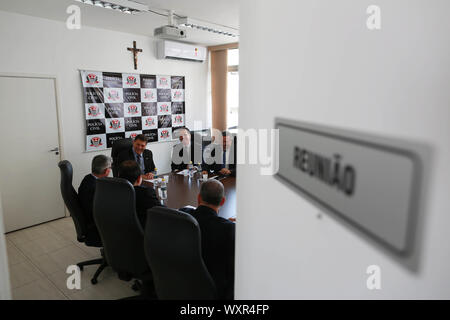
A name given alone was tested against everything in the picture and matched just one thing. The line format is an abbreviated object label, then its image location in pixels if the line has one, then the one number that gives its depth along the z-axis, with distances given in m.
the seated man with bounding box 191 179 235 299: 1.82
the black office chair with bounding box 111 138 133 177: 3.98
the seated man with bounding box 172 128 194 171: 4.26
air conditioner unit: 5.15
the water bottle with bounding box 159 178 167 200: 2.91
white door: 3.76
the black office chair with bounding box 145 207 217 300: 1.53
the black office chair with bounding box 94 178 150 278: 2.07
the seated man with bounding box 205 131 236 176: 3.91
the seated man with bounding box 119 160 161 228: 2.32
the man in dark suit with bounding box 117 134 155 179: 3.92
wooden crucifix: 4.89
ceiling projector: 3.59
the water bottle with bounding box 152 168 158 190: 3.17
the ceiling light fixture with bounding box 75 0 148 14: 2.98
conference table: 2.66
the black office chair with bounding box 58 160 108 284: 2.57
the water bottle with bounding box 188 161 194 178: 3.67
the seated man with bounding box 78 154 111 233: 2.71
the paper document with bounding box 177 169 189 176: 3.70
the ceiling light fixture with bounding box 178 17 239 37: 3.77
